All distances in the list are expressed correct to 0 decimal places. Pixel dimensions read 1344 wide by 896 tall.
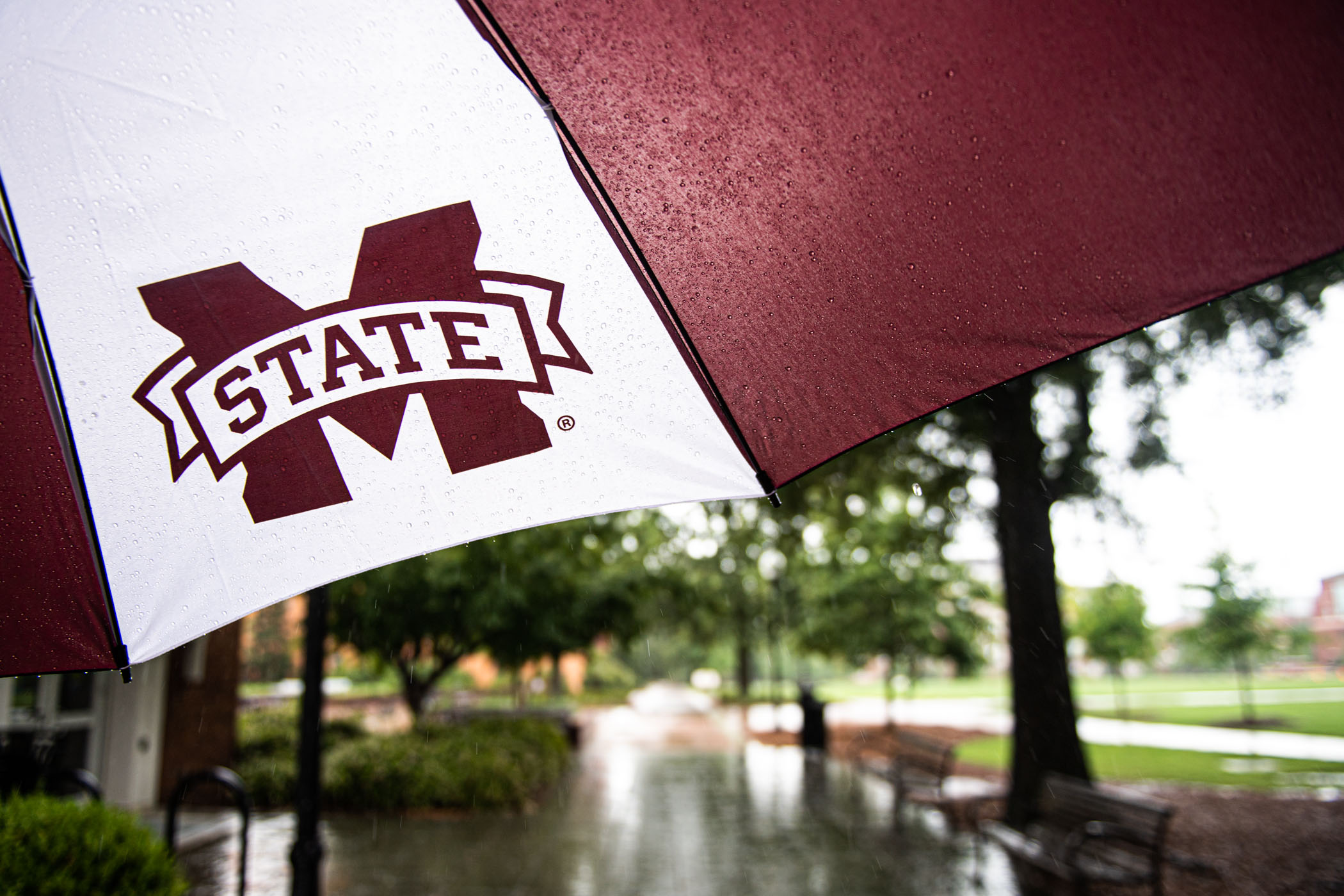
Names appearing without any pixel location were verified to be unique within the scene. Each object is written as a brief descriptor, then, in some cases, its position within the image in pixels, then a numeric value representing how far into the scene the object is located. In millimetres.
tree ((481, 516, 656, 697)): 11461
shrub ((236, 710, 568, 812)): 10180
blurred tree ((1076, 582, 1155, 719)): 26547
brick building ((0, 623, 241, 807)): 8570
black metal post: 4123
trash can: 15578
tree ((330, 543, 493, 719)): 11438
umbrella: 1710
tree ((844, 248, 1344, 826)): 8641
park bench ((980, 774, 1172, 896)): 5664
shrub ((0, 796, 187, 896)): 3609
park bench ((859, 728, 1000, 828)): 8617
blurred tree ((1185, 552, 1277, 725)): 20391
